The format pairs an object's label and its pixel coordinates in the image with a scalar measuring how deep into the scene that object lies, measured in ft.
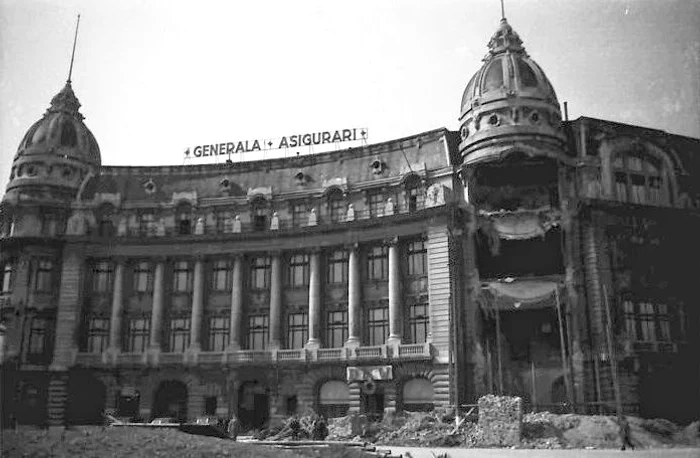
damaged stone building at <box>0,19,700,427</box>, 157.89
